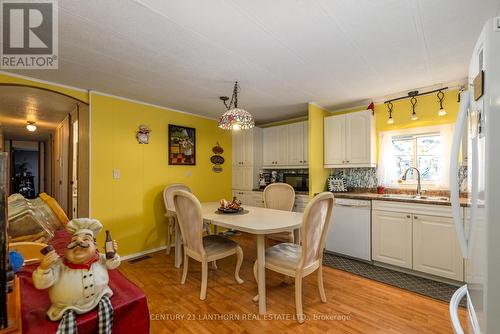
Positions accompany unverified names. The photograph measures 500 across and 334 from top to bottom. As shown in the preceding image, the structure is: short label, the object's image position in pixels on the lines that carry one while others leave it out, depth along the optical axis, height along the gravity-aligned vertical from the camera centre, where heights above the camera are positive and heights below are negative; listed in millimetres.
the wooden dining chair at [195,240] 2156 -711
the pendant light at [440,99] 2852 +826
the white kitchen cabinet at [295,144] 4047 +398
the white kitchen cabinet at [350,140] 3281 +388
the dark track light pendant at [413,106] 3066 +795
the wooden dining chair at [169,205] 3385 -550
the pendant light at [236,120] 2430 +492
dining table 1948 -522
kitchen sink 2625 -382
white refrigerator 769 -69
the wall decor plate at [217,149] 4433 +339
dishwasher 2979 -847
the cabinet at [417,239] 2408 -818
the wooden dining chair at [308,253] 1818 -751
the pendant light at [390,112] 3221 +757
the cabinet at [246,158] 4449 +172
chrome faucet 2972 -246
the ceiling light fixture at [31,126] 4668 +847
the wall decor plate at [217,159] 4375 +138
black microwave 4098 -258
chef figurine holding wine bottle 802 -413
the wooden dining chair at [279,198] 3207 -444
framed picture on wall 3750 +363
